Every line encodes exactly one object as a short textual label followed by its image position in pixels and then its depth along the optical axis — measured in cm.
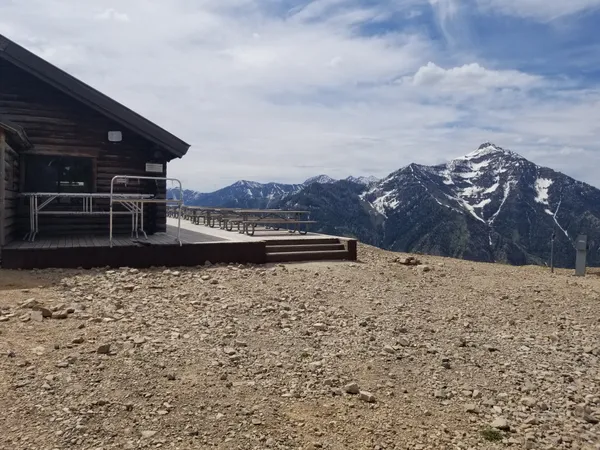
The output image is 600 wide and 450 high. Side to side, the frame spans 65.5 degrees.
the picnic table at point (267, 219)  1357
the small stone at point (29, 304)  627
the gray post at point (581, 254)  1270
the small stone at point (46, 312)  596
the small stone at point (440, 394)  469
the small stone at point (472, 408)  444
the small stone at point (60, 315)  596
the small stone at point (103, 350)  493
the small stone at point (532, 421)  430
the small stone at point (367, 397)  445
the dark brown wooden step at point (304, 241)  1203
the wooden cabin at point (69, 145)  1150
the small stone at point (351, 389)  460
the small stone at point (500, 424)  418
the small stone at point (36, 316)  580
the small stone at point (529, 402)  461
